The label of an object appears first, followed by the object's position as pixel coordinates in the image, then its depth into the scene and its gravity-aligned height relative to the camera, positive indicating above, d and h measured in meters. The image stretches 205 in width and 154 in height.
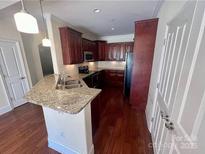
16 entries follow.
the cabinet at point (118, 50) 4.64 +0.21
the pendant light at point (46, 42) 2.14 +0.28
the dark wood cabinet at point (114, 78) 4.72 -1.12
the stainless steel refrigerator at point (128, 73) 3.22 -0.65
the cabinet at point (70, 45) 2.85 +0.31
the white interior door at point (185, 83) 0.64 -0.24
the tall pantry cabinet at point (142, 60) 2.47 -0.16
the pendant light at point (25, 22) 1.04 +0.36
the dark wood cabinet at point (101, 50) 5.04 +0.23
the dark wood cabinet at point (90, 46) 3.83 +0.35
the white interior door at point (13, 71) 2.84 -0.47
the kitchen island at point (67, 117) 1.25 -0.88
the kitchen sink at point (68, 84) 1.80 -0.58
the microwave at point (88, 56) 3.89 -0.05
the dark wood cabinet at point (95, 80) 3.52 -0.99
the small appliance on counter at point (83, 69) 3.81 -0.56
